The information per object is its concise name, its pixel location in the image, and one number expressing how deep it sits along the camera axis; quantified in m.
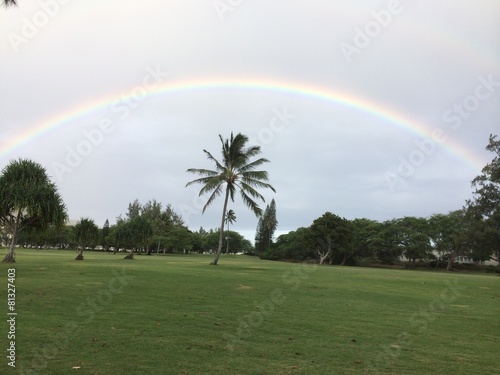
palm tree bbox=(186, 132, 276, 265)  37.78
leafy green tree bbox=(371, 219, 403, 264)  79.81
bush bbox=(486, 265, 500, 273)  68.72
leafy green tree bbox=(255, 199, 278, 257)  124.19
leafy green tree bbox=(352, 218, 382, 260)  81.00
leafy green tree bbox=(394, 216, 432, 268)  76.81
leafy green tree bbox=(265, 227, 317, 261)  93.94
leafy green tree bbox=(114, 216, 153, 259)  58.75
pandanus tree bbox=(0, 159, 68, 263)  31.38
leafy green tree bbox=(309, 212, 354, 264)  76.00
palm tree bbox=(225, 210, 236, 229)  131.12
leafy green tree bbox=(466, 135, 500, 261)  36.51
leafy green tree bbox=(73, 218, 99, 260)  45.00
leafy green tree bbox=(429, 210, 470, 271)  78.06
